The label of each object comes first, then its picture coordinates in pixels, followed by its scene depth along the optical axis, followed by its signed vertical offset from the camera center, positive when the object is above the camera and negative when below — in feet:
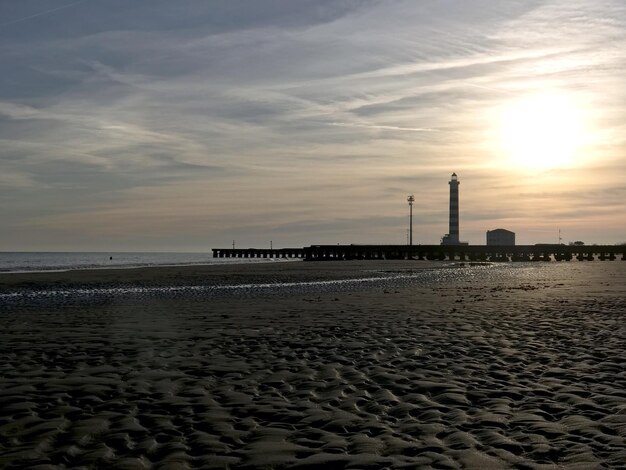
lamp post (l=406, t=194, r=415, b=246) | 382.22 +23.41
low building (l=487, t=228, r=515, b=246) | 577.84 +14.28
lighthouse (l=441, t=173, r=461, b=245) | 503.61 +29.07
